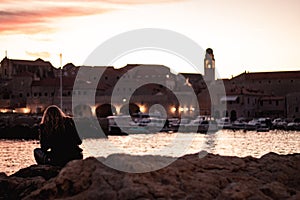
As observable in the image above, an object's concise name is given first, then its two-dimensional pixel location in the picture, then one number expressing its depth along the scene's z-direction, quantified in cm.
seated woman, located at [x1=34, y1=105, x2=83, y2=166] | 972
